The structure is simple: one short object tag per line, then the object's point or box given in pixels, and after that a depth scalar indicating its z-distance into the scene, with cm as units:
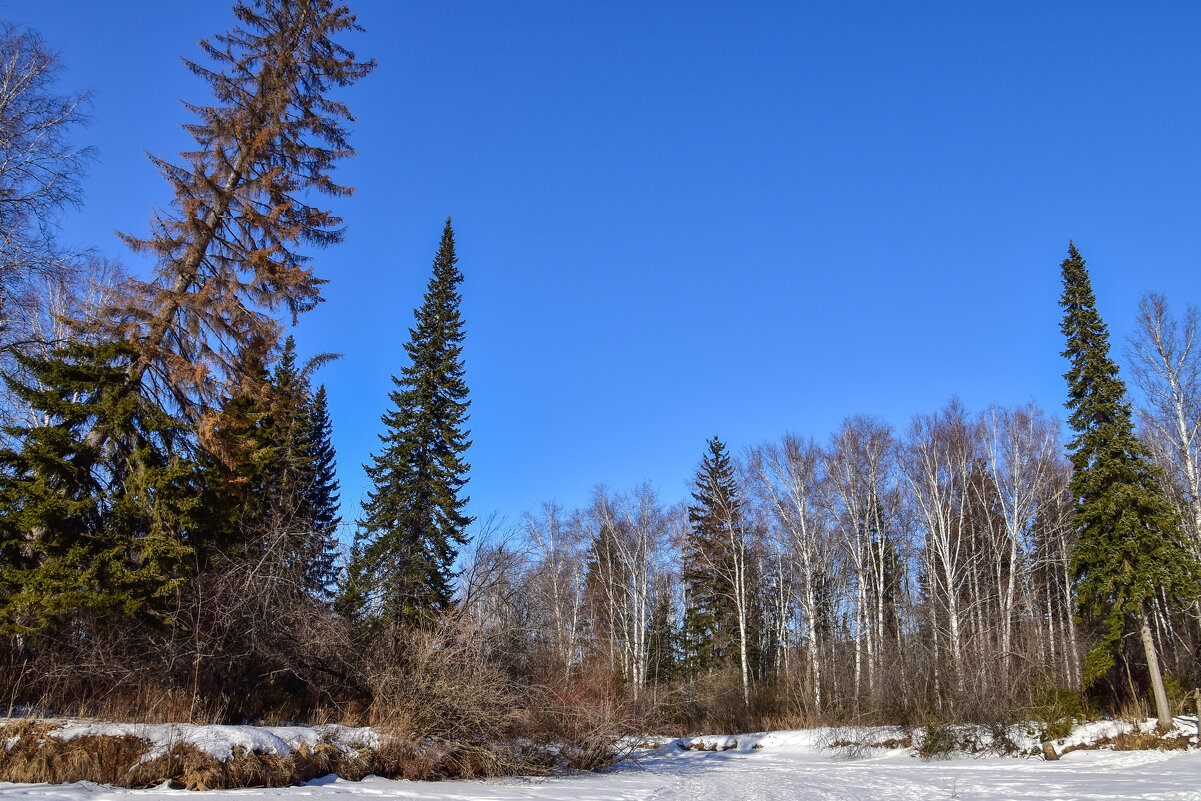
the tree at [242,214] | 1355
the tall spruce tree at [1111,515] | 1836
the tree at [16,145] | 1300
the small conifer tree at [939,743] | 1894
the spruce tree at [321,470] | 2786
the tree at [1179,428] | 2169
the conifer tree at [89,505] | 1065
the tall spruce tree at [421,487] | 2144
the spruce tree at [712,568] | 3192
